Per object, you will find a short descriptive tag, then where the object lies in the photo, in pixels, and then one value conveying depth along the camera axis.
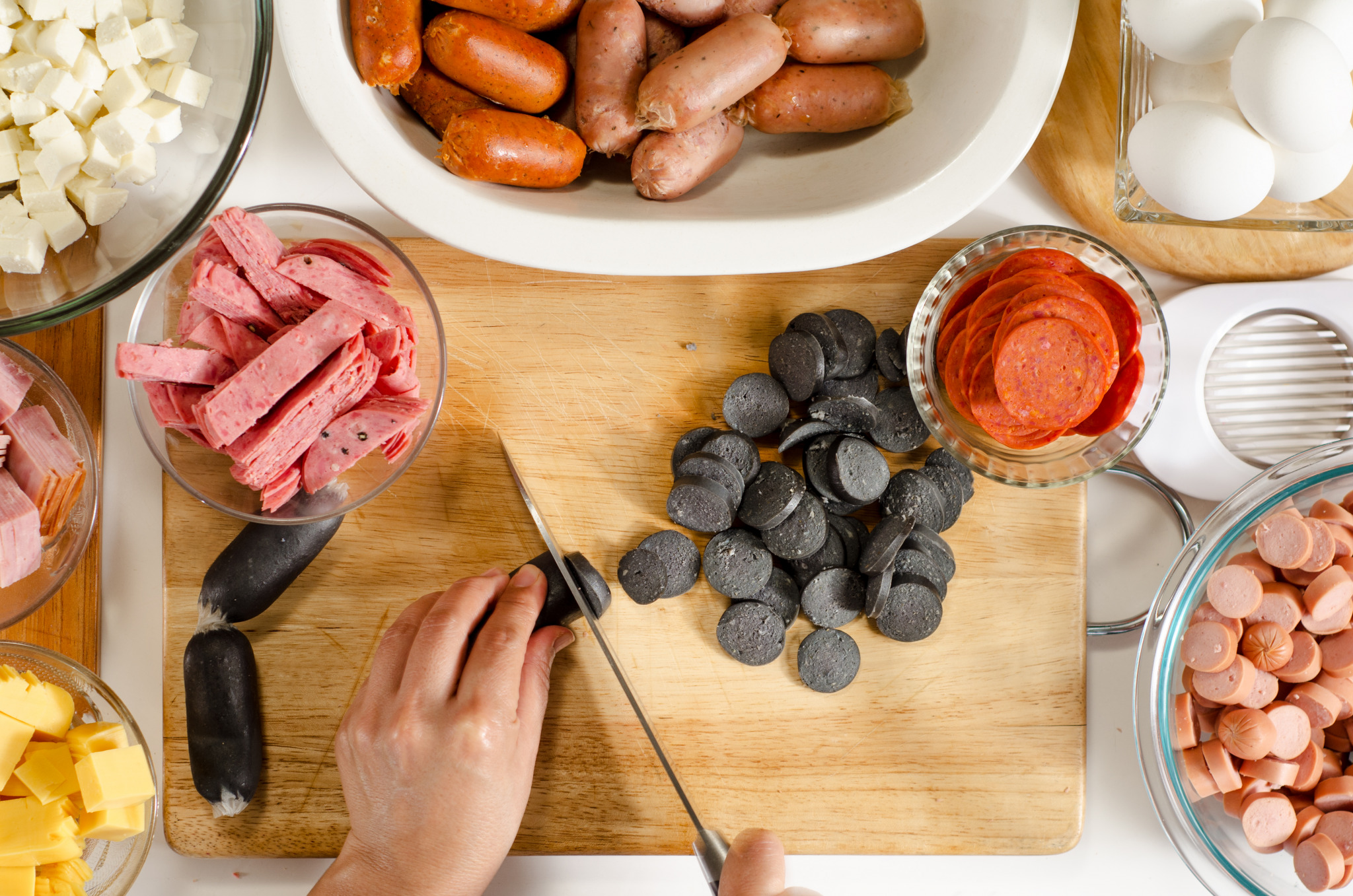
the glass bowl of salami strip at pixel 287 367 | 0.79
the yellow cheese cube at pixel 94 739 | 0.82
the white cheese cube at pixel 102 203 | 0.80
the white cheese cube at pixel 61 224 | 0.80
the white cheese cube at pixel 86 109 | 0.79
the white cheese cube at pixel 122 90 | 0.79
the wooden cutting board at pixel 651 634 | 0.86
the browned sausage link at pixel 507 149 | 0.79
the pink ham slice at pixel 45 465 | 0.83
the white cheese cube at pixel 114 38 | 0.79
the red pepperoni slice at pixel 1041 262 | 0.83
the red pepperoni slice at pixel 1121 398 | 0.82
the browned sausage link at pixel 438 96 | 0.81
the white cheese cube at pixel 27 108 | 0.78
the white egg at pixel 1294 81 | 0.76
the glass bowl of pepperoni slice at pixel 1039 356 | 0.80
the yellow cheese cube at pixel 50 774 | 0.81
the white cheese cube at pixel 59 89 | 0.78
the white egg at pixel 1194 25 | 0.78
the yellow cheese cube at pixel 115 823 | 0.81
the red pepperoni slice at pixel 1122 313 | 0.82
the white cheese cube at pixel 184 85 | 0.80
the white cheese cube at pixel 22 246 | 0.79
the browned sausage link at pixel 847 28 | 0.80
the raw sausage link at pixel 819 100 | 0.81
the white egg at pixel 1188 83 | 0.80
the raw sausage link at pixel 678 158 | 0.80
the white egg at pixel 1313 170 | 0.80
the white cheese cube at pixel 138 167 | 0.80
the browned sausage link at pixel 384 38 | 0.78
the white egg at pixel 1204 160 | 0.79
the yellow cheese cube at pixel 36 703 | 0.80
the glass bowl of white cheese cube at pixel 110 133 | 0.79
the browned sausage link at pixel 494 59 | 0.79
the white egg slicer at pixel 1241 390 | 0.86
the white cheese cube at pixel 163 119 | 0.80
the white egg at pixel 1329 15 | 0.77
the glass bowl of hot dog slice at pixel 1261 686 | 0.81
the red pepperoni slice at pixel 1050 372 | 0.79
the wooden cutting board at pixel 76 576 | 0.87
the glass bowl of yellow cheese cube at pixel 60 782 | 0.80
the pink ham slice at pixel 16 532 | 0.81
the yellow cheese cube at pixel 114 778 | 0.80
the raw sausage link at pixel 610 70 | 0.79
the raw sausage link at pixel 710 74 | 0.78
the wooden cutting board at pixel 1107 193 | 0.85
